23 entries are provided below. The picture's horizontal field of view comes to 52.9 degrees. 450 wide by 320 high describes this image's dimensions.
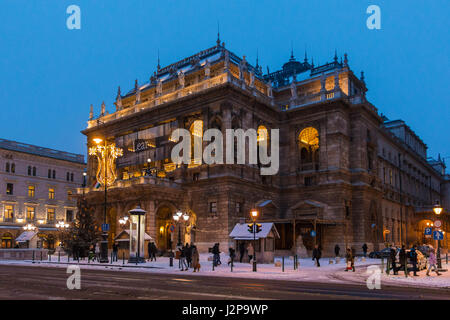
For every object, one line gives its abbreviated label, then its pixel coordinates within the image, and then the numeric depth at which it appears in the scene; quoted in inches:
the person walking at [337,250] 1774.4
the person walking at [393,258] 1007.0
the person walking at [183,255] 1153.4
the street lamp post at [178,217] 1480.1
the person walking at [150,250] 1574.4
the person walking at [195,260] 1098.7
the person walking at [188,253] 1166.3
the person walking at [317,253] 1319.6
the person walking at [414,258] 979.1
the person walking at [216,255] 1315.1
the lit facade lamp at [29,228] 2283.5
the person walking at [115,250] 1608.8
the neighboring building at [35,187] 2795.3
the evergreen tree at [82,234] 1709.4
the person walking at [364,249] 1836.4
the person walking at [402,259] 993.4
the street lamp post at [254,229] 1106.3
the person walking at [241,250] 1433.3
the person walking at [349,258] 1131.6
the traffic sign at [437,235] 1089.8
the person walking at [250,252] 1397.6
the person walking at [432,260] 984.9
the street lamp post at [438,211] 1167.6
